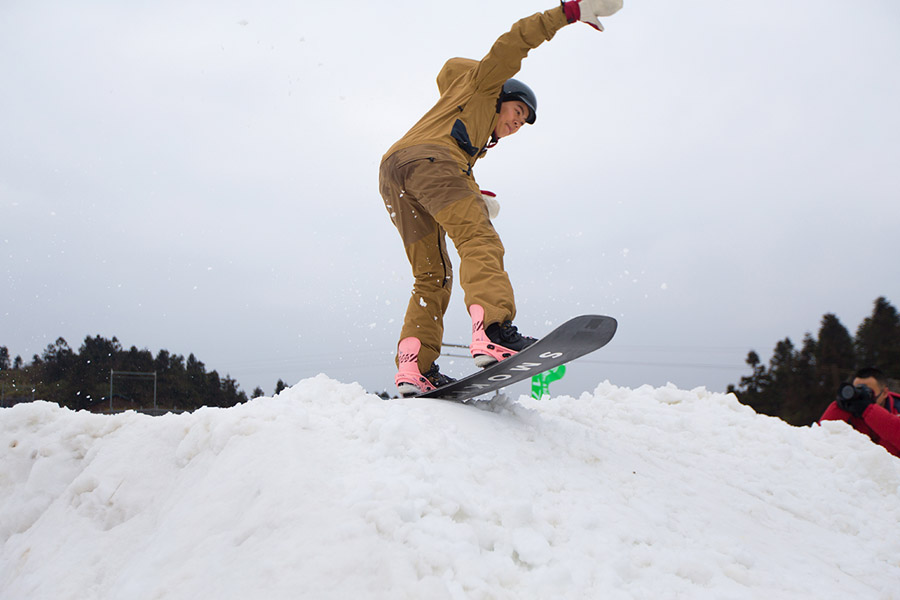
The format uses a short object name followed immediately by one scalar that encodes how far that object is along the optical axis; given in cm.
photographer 444
